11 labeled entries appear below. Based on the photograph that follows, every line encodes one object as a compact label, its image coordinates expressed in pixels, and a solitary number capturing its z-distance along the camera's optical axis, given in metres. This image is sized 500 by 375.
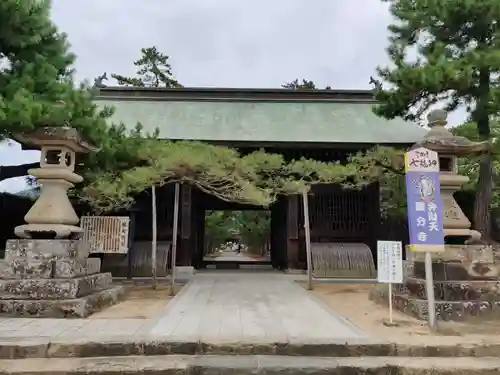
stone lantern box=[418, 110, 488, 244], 7.19
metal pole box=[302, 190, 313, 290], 9.99
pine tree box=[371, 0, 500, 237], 7.95
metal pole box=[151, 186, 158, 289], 9.52
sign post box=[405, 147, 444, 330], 5.81
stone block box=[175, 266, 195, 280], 12.62
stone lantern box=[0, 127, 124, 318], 6.31
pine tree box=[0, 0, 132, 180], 6.34
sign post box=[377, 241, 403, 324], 6.11
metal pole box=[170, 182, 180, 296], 9.24
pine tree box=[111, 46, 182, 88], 31.55
